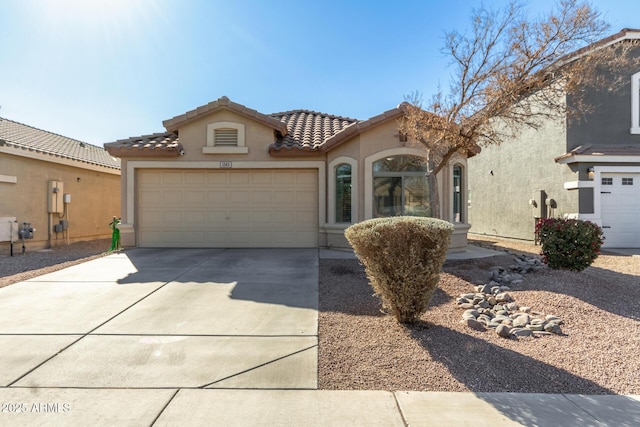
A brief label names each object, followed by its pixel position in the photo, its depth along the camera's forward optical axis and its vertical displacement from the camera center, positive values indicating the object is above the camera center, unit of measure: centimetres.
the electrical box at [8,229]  1039 -55
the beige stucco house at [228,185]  1068 +87
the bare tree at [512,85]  686 +271
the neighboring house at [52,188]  1080 +91
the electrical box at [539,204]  1263 +24
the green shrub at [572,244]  654 -68
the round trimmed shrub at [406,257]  410 -59
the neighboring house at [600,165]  1111 +156
